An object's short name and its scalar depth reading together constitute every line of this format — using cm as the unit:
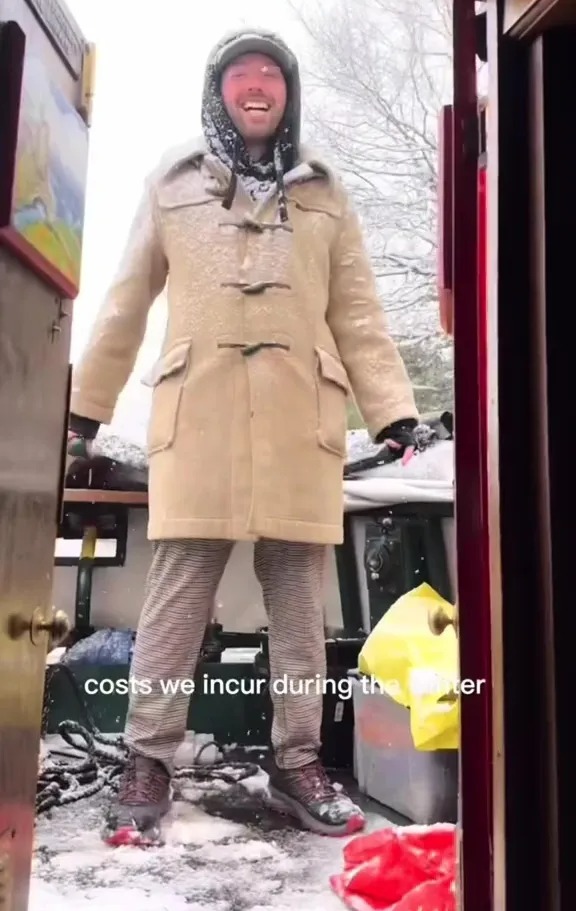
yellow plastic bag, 104
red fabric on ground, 85
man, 114
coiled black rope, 116
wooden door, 62
